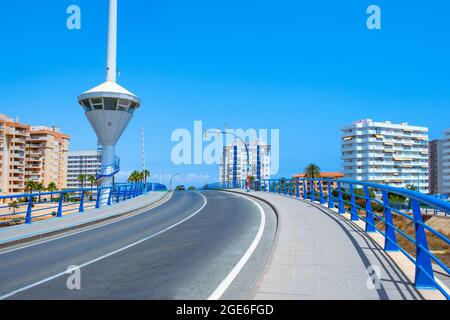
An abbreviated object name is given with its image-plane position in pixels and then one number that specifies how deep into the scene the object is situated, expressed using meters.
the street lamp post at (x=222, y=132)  41.03
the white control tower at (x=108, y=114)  41.91
